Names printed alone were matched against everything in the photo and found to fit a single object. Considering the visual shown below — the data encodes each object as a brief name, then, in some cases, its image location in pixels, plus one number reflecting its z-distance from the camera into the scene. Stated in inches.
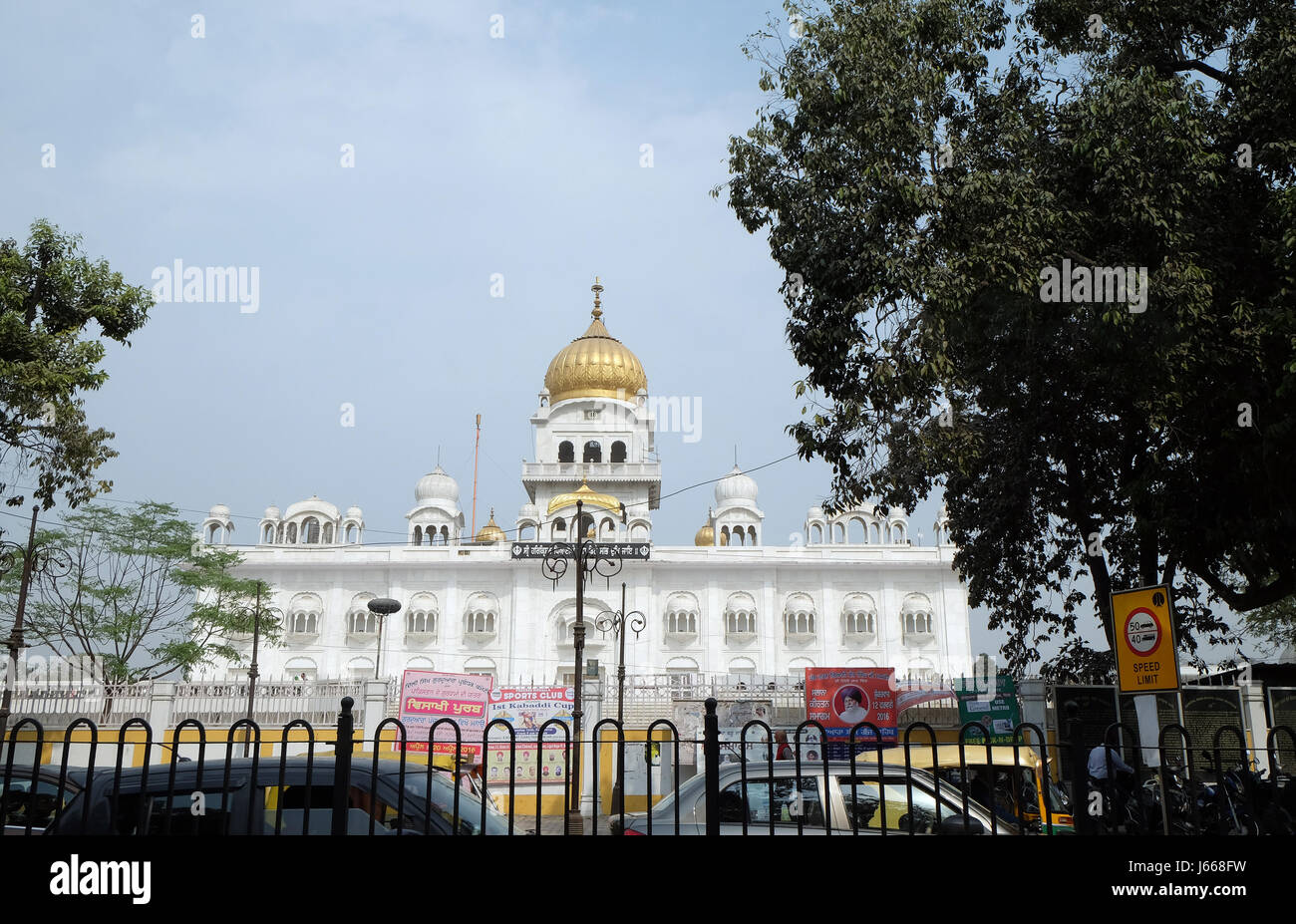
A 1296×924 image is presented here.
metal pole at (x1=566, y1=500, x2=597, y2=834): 719.7
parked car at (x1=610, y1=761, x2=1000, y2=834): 267.9
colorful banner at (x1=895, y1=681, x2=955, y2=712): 959.0
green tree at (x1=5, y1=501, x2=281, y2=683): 1210.6
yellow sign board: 311.1
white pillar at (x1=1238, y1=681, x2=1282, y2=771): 700.0
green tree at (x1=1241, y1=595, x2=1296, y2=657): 953.5
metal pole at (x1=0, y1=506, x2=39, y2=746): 663.8
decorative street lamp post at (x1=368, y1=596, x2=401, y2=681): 959.6
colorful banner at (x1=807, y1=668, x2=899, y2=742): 874.1
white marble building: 1797.5
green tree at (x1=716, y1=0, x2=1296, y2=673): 425.4
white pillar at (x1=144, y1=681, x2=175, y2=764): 927.0
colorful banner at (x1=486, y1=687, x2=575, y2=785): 758.5
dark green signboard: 822.7
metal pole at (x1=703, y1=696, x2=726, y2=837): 198.7
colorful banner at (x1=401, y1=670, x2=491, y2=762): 764.0
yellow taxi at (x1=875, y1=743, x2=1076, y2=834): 422.6
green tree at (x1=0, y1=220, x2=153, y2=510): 542.3
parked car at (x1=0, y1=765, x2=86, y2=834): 292.5
